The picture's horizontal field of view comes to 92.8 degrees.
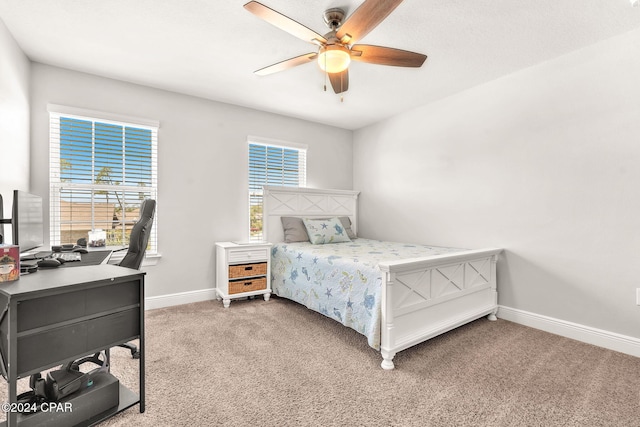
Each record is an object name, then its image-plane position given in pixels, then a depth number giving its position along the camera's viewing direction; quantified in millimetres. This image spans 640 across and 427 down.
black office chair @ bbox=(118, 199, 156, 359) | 2066
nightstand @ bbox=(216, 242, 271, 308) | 3463
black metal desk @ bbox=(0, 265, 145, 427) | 1187
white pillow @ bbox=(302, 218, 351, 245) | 3840
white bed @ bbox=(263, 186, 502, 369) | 2152
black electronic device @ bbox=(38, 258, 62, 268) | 1635
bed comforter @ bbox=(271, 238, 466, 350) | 2316
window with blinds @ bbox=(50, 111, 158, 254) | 2920
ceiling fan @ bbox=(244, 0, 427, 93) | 1633
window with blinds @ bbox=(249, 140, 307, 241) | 4082
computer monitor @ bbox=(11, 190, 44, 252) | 1604
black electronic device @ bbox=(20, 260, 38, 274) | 1514
